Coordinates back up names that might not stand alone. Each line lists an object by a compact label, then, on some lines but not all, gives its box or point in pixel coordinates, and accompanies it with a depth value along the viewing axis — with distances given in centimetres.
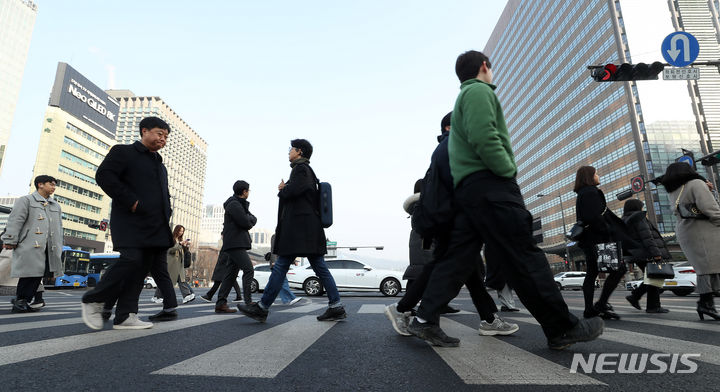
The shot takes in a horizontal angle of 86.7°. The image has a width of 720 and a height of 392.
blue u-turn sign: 755
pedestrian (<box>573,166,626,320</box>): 418
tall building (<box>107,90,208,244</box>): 11961
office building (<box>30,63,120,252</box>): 5941
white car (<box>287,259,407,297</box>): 1373
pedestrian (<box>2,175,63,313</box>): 502
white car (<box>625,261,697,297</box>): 1203
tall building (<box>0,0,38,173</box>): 9675
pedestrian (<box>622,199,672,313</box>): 499
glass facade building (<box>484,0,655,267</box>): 5162
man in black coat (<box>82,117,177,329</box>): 321
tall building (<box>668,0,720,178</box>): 4997
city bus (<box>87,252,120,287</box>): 2675
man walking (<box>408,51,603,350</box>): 219
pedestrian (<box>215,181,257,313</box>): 555
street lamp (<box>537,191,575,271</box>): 5757
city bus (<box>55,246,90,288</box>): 2462
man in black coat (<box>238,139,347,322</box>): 399
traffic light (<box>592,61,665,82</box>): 795
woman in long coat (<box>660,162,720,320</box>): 413
